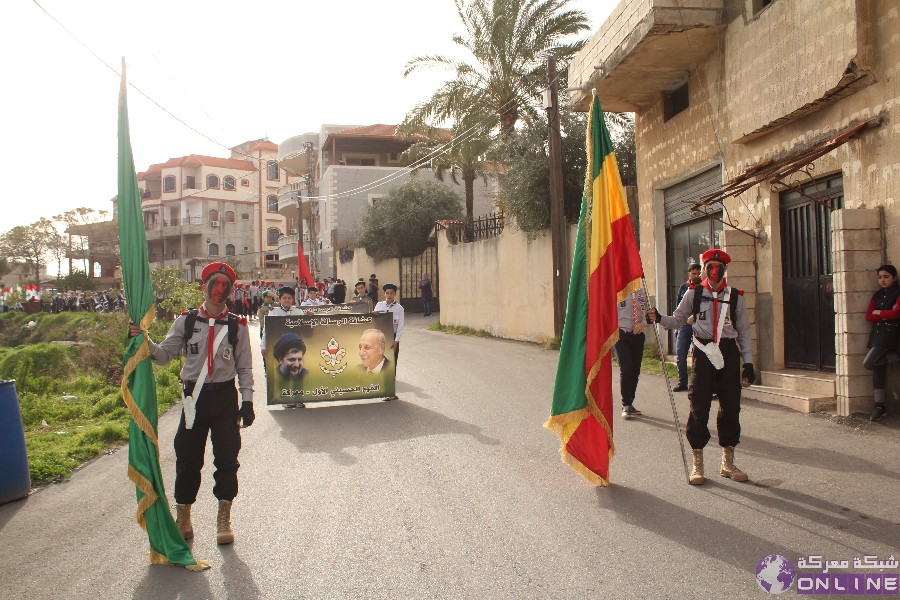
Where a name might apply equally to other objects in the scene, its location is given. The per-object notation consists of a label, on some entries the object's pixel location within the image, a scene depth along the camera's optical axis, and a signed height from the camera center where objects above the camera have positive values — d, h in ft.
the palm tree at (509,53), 72.79 +24.70
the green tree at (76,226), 236.43 +27.11
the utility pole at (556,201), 55.62 +7.11
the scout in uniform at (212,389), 17.04 -2.00
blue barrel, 21.43 -4.12
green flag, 15.70 -1.58
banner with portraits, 34.45 -2.69
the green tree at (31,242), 228.63 +21.66
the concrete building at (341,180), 152.46 +25.59
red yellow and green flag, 20.16 -0.45
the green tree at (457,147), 82.02 +19.26
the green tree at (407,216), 119.75 +13.71
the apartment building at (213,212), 256.11 +33.15
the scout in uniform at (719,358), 19.99 -1.91
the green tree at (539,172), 61.57 +10.40
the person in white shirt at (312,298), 51.69 +0.28
